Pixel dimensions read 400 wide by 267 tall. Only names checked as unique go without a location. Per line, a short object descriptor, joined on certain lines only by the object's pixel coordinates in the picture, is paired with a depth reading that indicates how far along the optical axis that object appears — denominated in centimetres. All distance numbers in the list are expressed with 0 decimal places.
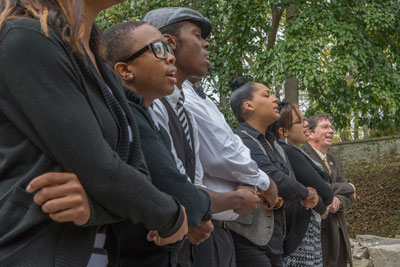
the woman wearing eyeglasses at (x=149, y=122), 214
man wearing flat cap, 323
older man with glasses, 602
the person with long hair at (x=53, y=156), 152
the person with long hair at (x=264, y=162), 391
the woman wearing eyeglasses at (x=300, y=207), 491
